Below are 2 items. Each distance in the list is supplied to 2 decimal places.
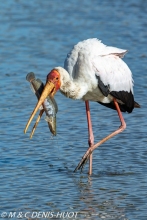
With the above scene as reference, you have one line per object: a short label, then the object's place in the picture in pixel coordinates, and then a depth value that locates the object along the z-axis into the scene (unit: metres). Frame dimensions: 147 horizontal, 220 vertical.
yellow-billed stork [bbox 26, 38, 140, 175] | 17.53
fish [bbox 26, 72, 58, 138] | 16.73
